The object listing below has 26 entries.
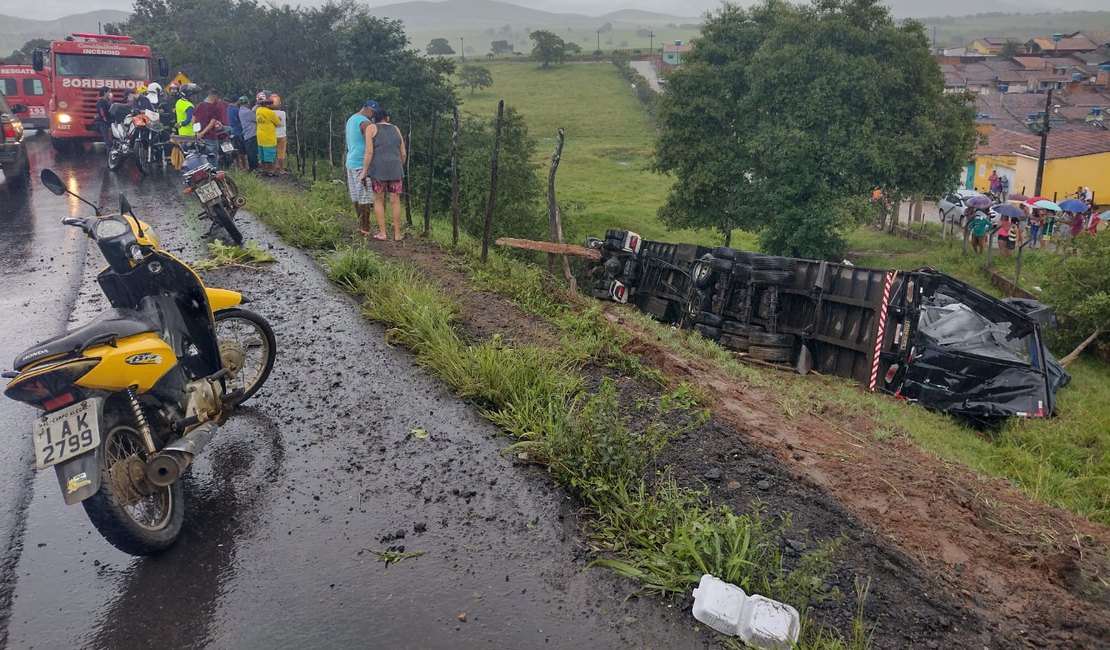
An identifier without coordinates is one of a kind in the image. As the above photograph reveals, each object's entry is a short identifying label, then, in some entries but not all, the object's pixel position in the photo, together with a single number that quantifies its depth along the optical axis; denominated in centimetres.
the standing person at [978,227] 2452
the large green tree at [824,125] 2330
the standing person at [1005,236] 2389
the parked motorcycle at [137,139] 1602
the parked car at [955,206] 2991
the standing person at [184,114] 1609
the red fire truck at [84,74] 2017
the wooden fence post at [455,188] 1108
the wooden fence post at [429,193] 1205
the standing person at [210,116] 1558
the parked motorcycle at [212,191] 984
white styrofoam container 340
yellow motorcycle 381
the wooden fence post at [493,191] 1046
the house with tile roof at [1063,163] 3650
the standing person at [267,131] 1529
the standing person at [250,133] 1585
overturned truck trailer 1166
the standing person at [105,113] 1808
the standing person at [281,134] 1555
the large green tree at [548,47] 8231
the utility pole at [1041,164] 2970
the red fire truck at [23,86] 3034
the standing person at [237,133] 1628
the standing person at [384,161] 1002
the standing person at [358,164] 1042
